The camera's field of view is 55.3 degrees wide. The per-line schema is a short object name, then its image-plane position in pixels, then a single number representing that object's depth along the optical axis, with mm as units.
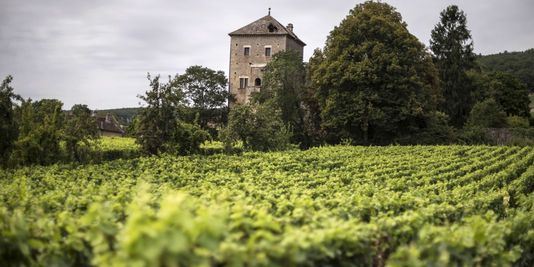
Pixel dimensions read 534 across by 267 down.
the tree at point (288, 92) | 50844
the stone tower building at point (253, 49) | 65062
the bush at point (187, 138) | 28406
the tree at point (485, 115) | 53969
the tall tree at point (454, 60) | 57656
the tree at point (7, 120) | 22828
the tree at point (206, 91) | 67250
